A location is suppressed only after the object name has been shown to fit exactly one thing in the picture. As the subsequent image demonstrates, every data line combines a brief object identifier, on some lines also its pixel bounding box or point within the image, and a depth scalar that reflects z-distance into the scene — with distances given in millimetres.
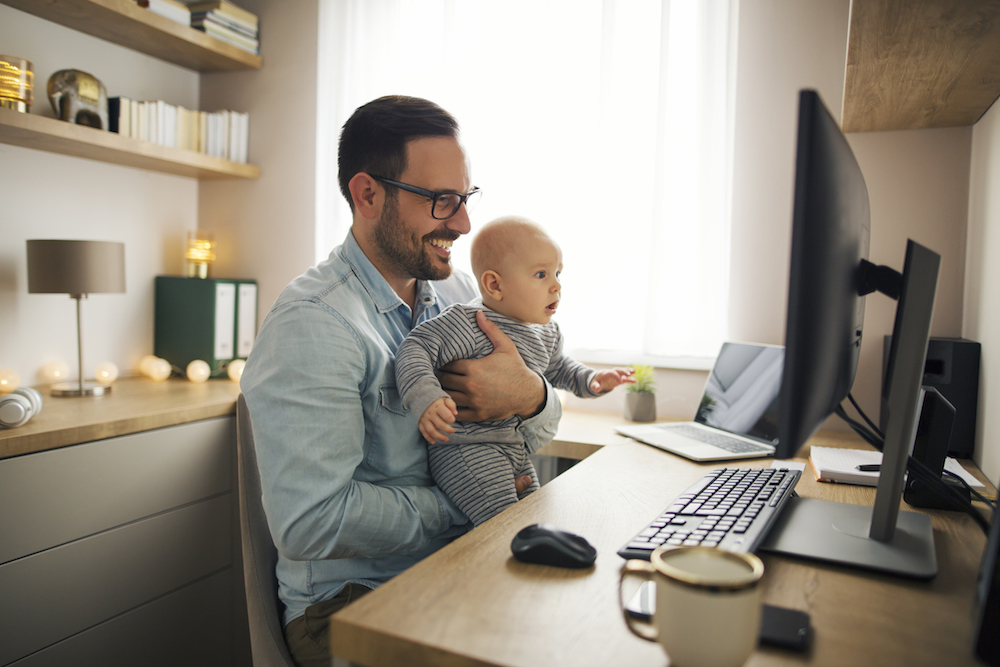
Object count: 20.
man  1055
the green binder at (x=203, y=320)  2664
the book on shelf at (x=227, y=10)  2732
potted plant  2150
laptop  1598
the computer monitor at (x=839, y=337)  656
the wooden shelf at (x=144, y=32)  2291
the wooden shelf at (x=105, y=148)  2092
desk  577
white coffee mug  503
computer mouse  758
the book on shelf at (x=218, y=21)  2723
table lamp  2131
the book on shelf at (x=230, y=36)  2723
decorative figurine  2291
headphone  1634
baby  1187
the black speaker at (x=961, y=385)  1485
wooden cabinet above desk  1032
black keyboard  791
